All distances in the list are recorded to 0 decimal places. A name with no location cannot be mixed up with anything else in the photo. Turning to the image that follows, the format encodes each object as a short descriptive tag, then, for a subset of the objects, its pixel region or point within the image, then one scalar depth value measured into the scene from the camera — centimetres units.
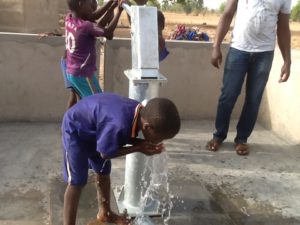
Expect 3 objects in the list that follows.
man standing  390
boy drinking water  212
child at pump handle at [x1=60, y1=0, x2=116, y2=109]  350
